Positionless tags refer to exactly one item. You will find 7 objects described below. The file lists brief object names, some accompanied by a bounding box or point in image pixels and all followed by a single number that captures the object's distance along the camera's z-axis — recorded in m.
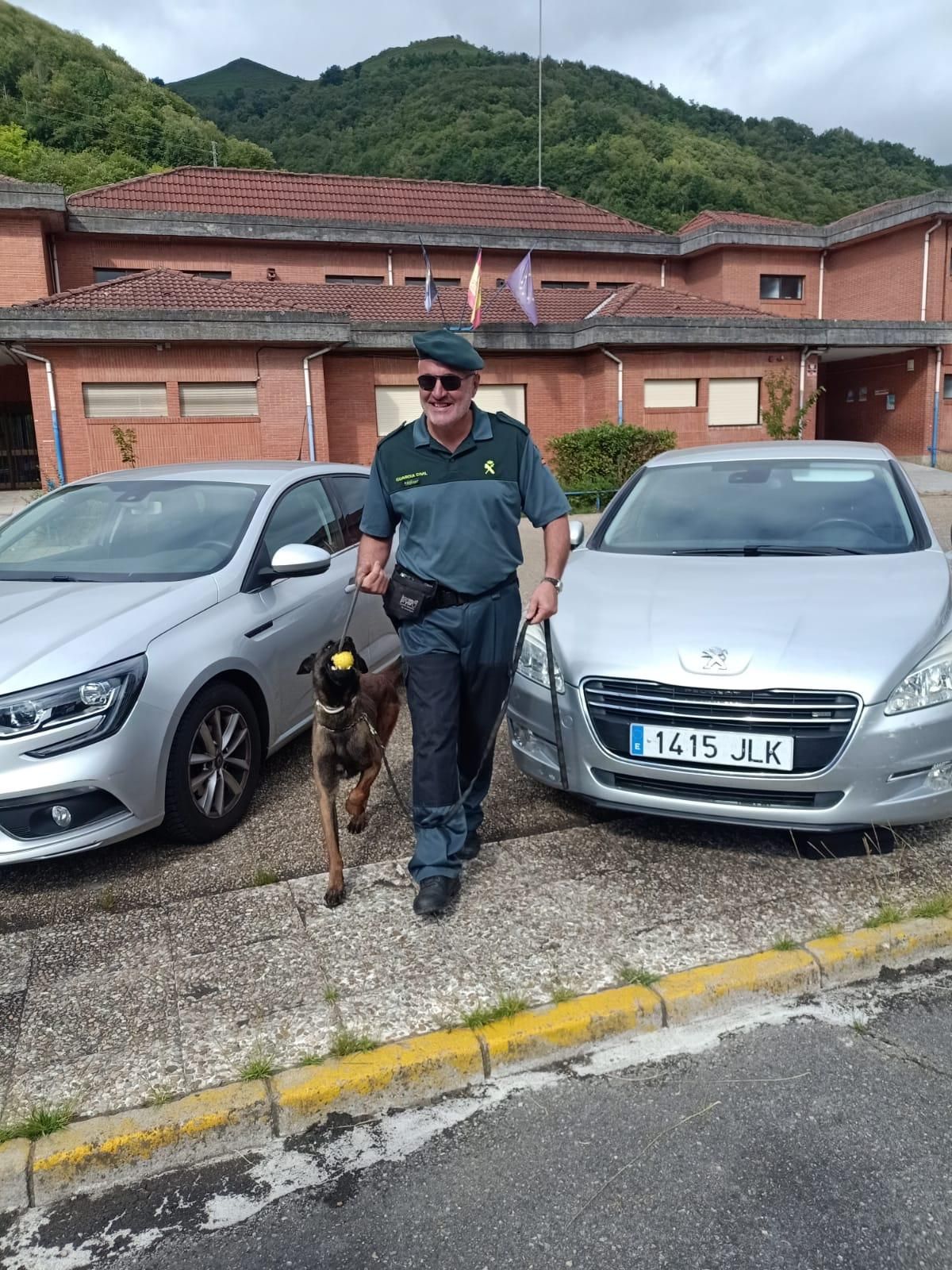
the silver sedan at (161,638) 3.46
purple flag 21.41
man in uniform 3.25
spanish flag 20.38
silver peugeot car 3.29
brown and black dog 3.50
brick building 18.95
